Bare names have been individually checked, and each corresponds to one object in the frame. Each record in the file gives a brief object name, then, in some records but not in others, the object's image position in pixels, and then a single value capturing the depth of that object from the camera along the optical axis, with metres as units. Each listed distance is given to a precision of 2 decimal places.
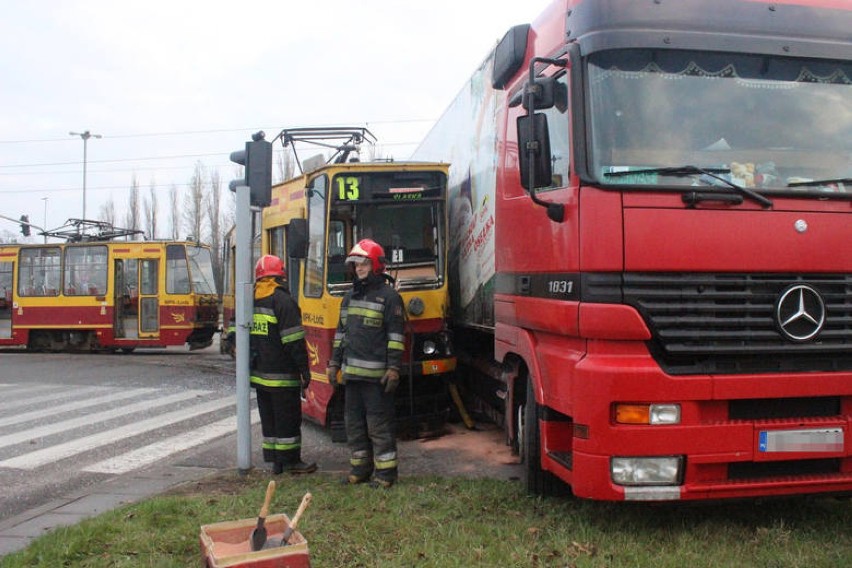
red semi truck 3.85
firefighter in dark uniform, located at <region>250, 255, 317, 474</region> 6.05
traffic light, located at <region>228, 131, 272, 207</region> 6.12
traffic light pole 6.01
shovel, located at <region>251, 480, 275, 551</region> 3.67
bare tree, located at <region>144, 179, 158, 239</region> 48.42
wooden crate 3.39
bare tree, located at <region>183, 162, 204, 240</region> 47.22
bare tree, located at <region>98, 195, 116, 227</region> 52.40
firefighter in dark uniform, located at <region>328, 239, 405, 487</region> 5.61
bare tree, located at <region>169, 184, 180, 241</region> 47.97
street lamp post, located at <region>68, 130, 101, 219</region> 34.85
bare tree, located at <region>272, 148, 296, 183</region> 34.91
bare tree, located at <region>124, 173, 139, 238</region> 49.28
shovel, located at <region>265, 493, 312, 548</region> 3.55
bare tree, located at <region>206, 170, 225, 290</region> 47.28
